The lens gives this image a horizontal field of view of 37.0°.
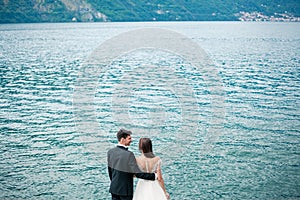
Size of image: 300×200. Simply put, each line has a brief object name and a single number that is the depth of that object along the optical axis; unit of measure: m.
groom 11.46
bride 11.37
